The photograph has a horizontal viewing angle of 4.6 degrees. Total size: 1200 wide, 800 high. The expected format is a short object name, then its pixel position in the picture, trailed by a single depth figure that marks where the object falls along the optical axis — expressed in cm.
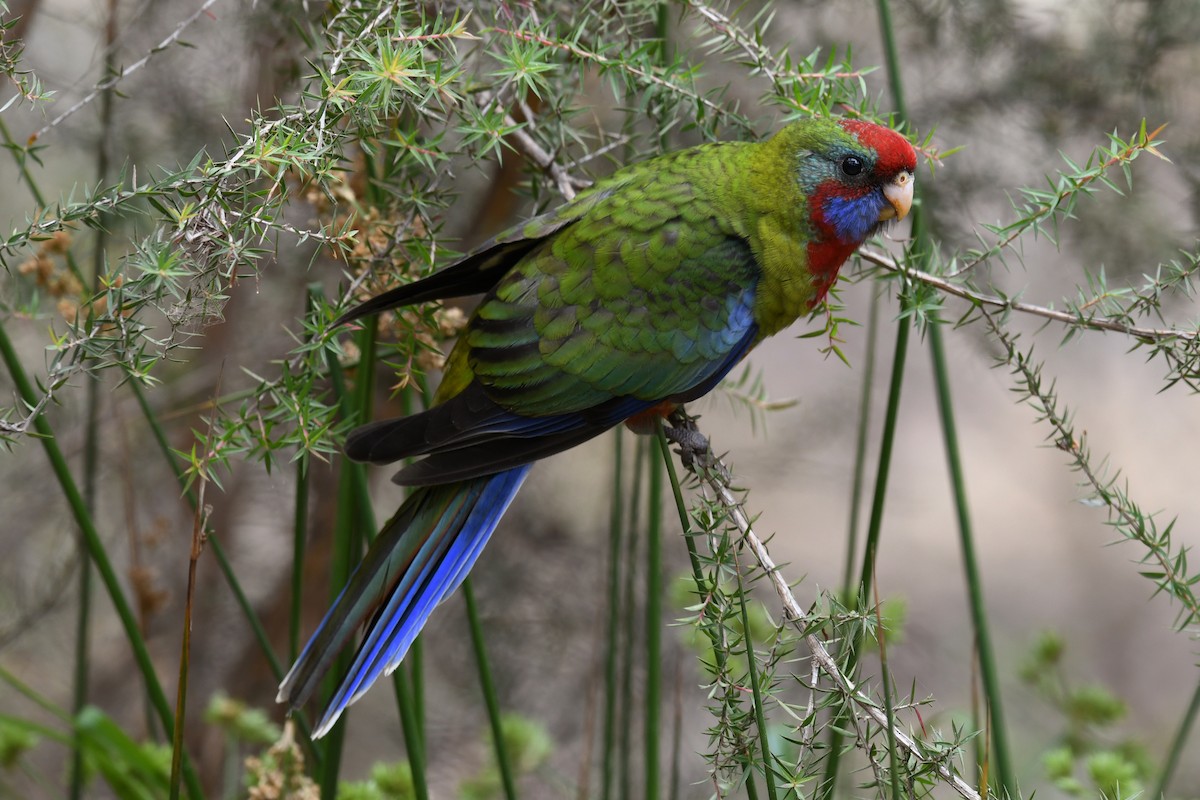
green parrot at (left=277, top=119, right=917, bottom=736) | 548
